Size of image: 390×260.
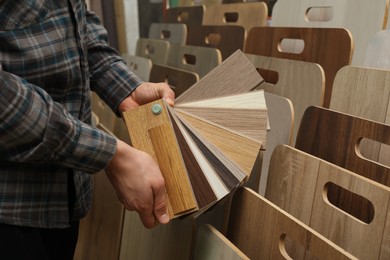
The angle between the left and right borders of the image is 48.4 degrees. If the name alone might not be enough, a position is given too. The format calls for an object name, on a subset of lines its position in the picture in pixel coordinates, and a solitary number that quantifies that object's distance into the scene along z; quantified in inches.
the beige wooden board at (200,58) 52.6
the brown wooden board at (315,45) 39.5
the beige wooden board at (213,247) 24.2
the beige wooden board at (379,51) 37.5
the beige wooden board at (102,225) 42.0
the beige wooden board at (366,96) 31.5
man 22.0
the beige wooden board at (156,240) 29.0
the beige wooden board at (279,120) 36.6
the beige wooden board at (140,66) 60.6
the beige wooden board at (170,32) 70.1
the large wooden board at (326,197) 24.1
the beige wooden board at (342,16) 43.1
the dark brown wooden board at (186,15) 73.0
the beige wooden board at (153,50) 66.0
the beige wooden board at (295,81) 37.5
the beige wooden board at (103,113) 57.0
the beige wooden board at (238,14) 57.4
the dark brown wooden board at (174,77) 49.0
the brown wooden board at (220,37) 54.9
